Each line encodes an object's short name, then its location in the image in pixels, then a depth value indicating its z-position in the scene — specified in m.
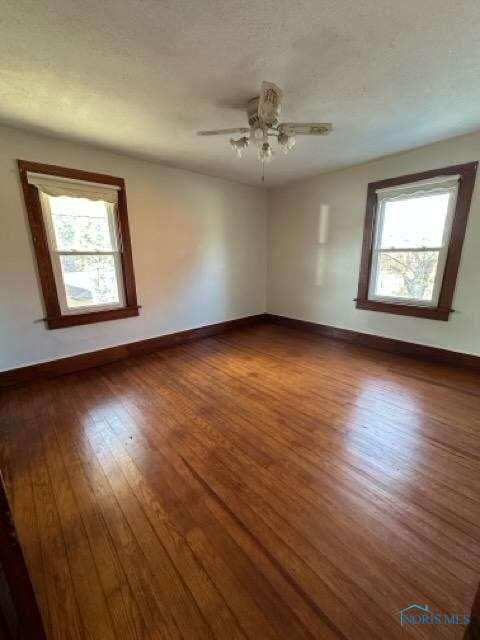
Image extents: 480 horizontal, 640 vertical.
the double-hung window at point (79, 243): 2.66
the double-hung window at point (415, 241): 2.88
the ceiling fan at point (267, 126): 1.72
